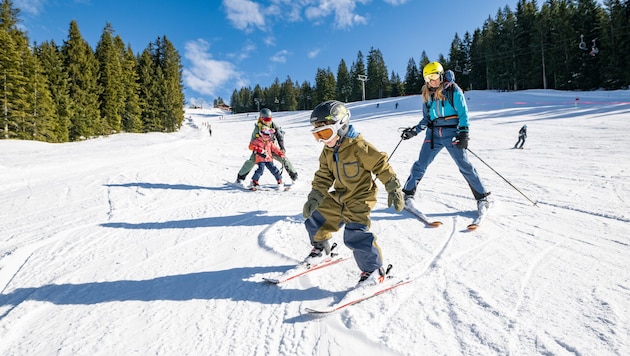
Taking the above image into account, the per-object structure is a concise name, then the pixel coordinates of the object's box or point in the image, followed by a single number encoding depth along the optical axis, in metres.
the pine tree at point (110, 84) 35.41
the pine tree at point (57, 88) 29.63
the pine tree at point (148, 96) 41.12
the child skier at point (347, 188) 2.47
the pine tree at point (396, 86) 75.56
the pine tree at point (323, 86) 79.85
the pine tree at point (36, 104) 27.08
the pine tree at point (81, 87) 31.77
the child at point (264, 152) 6.87
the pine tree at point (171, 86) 43.28
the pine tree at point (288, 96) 93.94
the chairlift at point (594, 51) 37.53
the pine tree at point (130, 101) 37.78
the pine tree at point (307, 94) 90.21
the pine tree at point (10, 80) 24.88
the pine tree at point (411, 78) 71.88
